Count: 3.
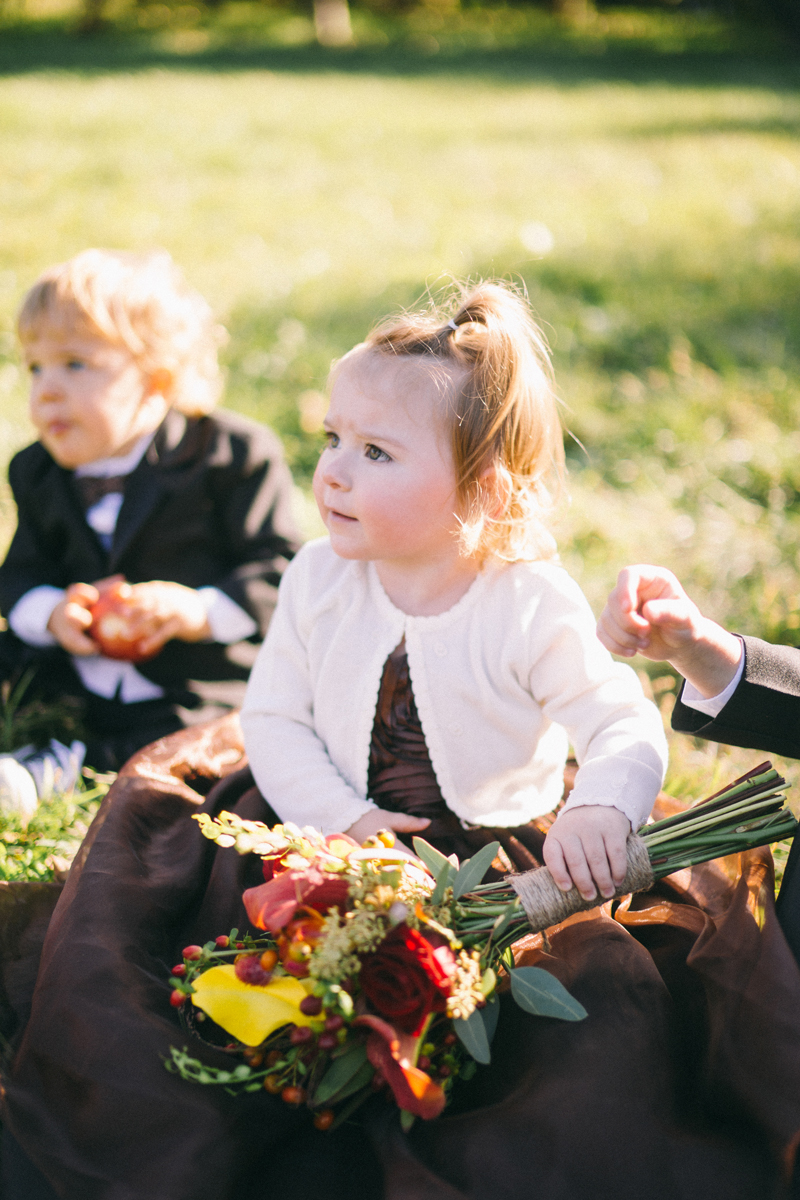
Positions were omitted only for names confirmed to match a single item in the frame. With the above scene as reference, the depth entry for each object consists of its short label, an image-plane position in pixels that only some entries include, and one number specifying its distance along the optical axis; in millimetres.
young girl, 1826
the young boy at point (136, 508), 2590
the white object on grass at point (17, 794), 2453
